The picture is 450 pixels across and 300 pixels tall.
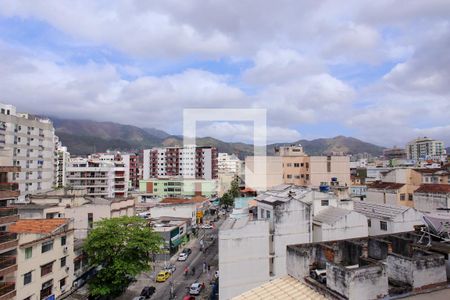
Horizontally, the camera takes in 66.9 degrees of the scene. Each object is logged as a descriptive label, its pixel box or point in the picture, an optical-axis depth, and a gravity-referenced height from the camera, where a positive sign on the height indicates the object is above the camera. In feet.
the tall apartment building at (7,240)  66.39 -14.43
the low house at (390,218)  88.84 -14.19
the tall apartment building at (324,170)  187.42 -2.27
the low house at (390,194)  125.90 -10.93
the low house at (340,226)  80.43 -14.43
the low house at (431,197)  108.27 -10.36
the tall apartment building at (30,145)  176.96 +12.06
